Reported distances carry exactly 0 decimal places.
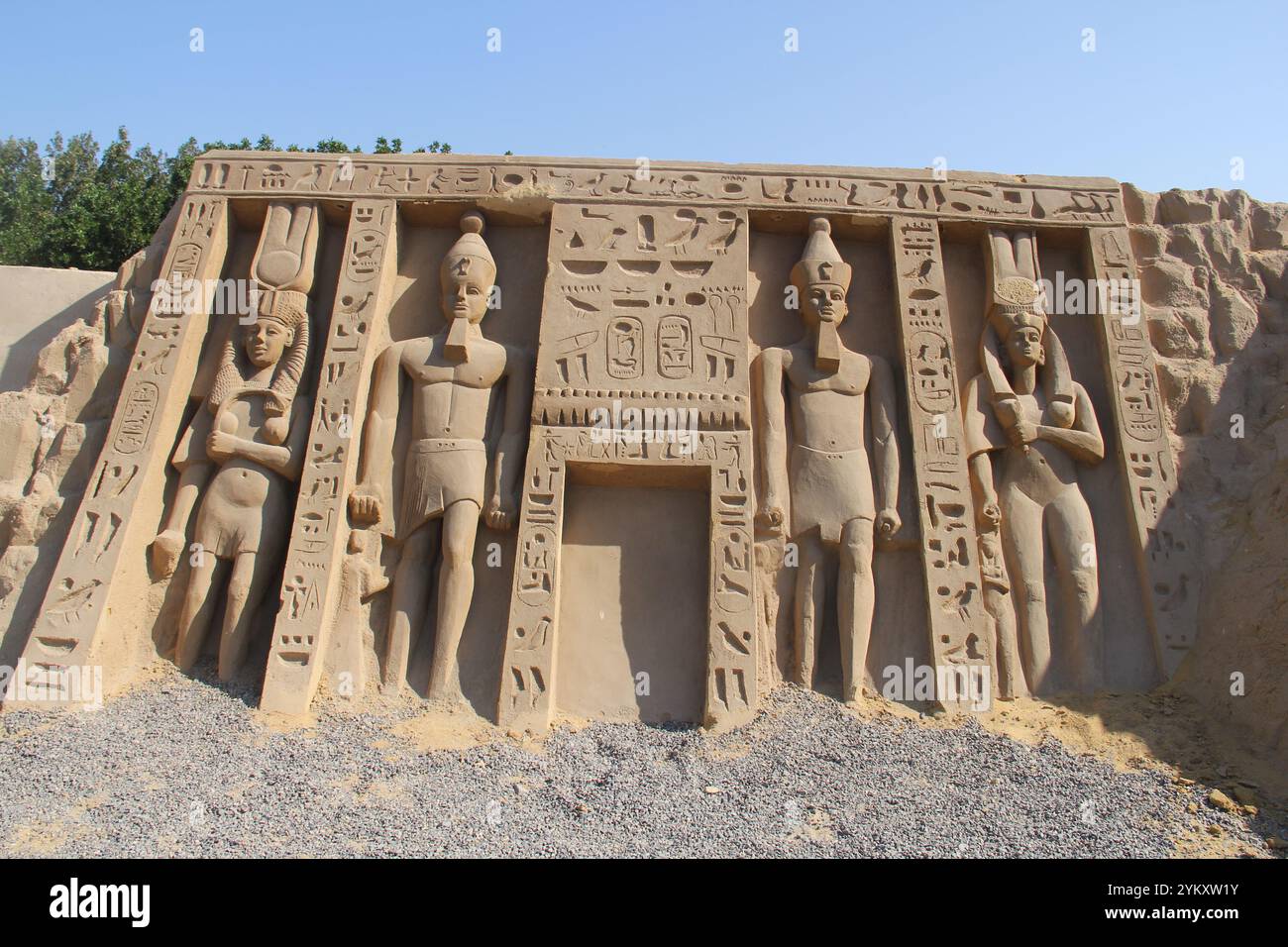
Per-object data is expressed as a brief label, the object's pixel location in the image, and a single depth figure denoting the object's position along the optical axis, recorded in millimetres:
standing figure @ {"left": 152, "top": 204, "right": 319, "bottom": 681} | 7820
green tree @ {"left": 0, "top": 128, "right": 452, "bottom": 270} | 16844
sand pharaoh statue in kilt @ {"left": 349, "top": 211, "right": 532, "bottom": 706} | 7789
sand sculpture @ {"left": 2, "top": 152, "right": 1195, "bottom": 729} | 7672
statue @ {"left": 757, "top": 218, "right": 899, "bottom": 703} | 7766
